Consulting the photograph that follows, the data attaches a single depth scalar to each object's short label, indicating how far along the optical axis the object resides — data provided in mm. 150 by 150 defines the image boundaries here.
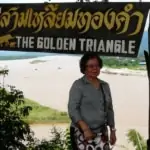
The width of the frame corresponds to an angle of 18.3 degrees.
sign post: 4043
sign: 4027
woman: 3656
